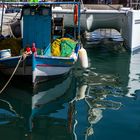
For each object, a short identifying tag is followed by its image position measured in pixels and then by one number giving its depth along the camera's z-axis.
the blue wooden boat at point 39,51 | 8.75
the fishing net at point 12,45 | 9.71
